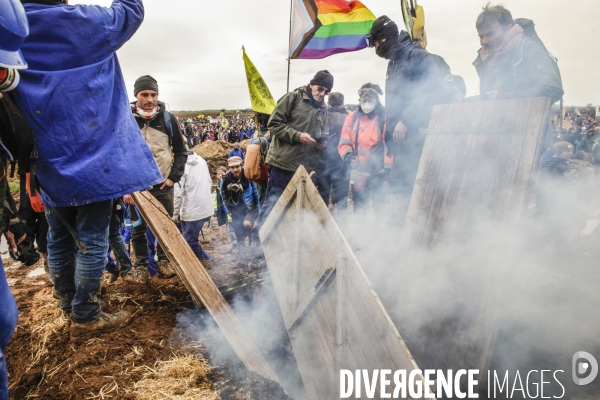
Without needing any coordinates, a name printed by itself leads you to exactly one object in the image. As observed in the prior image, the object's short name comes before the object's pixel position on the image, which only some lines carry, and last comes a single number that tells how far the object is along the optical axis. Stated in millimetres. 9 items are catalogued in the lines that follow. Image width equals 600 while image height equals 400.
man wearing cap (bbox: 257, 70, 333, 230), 4172
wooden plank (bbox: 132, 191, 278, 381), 2396
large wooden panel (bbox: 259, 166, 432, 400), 1744
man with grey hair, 2488
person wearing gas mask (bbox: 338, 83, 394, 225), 4738
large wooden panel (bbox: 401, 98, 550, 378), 2258
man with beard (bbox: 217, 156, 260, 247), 5484
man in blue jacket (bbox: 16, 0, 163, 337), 1777
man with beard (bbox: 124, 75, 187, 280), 3471
